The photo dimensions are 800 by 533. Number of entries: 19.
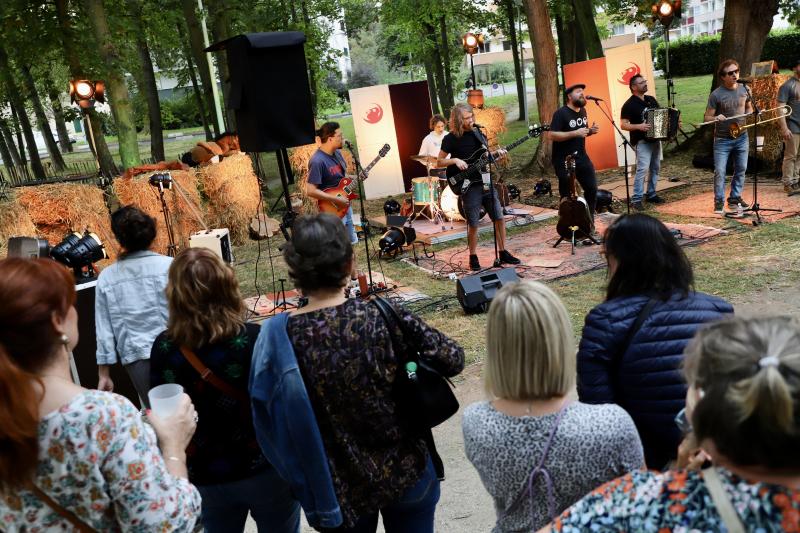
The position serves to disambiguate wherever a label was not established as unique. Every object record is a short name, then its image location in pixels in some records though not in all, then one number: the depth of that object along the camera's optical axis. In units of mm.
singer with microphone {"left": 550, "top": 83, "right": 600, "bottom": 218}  8703
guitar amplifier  7738
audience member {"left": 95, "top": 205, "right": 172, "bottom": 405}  4008
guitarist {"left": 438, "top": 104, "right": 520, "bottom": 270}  8125
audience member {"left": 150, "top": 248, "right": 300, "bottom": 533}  2621
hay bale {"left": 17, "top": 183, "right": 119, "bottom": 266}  11031
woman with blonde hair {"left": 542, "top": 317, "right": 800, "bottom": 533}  1287
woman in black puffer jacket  2342
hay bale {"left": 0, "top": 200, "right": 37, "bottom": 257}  10461
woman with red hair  1634
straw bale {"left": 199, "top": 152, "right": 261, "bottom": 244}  12909
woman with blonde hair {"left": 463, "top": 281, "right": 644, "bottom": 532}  1905
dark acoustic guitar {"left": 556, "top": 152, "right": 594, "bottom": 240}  8812
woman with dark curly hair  2311
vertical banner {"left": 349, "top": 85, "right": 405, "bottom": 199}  15148
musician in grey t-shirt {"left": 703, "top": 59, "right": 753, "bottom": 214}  9094
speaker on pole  6133
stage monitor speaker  7027
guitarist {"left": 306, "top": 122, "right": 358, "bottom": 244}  7922
